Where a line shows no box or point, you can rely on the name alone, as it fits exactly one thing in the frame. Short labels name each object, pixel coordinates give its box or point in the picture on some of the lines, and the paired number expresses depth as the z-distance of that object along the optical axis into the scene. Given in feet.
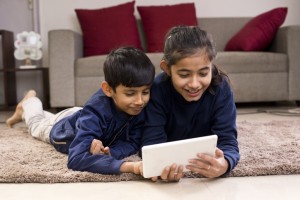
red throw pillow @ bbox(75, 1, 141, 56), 9.71
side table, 9.77
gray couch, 8.63
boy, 3.61
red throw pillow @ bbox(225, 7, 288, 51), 9.23
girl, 3.43
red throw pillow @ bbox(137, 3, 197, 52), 9.89
